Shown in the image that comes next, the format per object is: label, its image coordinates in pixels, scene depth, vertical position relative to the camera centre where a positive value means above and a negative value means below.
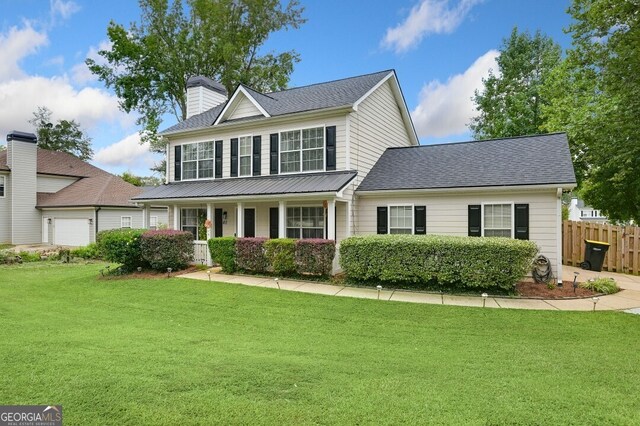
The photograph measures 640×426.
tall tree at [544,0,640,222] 11.06 +4.54
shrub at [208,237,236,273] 12.29 -1.17
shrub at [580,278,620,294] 9.42 -1.77
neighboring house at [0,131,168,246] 23.97 +0.91
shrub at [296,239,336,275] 11.02 -1.13
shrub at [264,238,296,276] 11.34 -1.12
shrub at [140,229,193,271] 12.38 -1.04
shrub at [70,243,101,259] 18.06 -1.73
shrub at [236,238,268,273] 11.89 -1.19
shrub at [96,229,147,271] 12.39 -0.98
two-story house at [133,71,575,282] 11.26 +1.62
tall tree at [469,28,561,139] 25.67 +10.00
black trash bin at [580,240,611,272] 12.88 -1.27
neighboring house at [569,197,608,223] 57.62 +0.94
